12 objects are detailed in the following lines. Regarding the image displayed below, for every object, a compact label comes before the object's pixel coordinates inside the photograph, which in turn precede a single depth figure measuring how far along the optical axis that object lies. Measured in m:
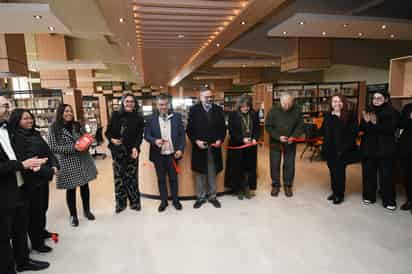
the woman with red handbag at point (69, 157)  2.82
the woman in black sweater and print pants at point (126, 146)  3.21
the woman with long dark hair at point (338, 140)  3.40
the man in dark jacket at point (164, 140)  3.34
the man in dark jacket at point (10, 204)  1.87
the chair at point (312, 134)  6.49
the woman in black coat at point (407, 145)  3.23
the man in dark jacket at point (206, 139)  3.40
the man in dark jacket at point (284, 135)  3.71
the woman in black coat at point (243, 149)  3.60
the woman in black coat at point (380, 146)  3.19
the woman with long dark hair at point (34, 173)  2.21
